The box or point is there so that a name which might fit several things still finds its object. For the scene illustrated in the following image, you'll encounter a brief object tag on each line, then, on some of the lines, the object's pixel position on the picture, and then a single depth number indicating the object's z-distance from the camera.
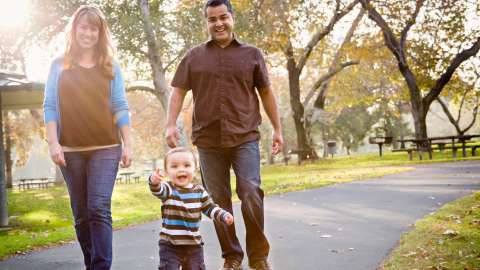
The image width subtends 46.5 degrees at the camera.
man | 4.54
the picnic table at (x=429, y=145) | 22.75
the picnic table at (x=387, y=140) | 30.88
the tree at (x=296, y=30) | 22.11
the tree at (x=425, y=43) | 26.36
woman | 3.99
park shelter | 10.54
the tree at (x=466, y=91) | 36.38
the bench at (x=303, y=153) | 29.32
